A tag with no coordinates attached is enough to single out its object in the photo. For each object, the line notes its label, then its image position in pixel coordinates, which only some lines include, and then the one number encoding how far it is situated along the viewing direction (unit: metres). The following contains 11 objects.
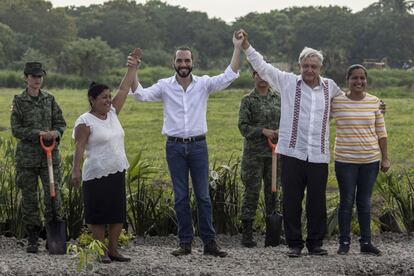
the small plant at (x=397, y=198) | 11.37
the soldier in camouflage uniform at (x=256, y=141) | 10.32
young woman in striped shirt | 9.62
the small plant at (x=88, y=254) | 8.11
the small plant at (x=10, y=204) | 10.80
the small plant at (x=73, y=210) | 10.69
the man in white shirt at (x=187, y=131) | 9.54
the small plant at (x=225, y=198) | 11.09
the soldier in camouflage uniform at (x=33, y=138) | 10.01
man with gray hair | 9.47
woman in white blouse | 9.07
